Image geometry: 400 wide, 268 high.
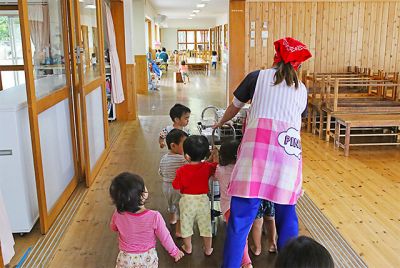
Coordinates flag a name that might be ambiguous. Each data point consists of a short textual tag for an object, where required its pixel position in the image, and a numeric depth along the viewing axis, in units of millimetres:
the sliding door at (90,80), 3766
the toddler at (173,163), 2869
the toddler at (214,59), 20703
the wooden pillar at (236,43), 7608
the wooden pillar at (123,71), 6883
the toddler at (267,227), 2658
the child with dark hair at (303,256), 1183
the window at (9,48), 5750
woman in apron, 2072
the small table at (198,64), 19000
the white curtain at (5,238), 1953
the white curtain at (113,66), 6227
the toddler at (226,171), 2426
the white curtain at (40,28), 3662
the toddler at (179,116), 3305
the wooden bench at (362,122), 5086
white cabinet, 2797
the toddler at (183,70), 13691
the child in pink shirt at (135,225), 2012
